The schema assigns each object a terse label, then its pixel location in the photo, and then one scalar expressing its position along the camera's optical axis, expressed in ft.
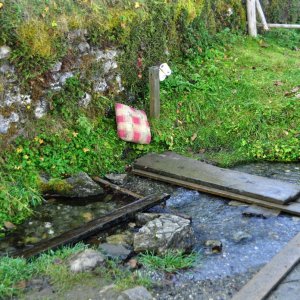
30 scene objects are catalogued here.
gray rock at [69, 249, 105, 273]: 15.23
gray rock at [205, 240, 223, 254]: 17.25
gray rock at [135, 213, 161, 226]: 18.92
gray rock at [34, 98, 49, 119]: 22.57
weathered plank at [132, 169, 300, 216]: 19.70
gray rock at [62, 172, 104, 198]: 21.38
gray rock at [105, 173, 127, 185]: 23.06
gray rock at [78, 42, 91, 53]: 24.00
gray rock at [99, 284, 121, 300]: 14.08
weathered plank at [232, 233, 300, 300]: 14.19
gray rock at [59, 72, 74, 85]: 23.25
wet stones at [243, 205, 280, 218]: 19.54
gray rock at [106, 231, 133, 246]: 17.89
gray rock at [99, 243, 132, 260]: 16.96
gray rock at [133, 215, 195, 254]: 16.80
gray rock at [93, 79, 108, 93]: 24.84
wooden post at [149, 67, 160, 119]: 25.75
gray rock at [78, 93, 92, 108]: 24.14
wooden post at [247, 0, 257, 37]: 36.35
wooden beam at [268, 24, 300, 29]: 37.06
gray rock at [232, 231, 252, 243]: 17.88
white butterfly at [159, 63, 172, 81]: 26.66
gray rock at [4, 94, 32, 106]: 21.52
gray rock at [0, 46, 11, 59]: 21.03
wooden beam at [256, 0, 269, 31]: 36.90
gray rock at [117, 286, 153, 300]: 13.93
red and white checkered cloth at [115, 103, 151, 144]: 24.75
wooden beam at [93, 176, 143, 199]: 21.62
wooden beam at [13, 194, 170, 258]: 16.62
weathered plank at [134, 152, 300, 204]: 20.74
